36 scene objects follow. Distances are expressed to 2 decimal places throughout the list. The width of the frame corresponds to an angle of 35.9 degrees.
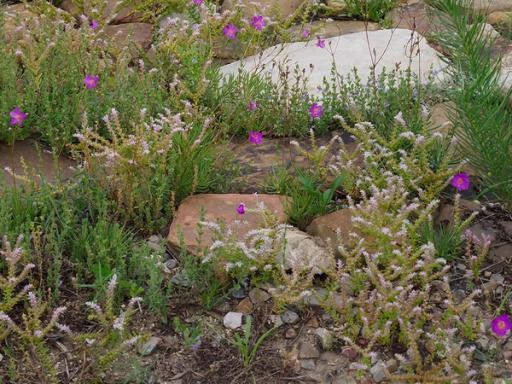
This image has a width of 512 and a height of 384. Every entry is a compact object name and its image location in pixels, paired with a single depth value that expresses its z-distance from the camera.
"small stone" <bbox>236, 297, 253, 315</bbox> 3.91
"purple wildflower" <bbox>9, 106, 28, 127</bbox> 4.57
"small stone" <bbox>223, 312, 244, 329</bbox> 3.83
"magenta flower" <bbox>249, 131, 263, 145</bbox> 4.86
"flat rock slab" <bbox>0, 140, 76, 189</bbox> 4.73
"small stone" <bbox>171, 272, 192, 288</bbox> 3.97
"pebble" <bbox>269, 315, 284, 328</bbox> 3.82
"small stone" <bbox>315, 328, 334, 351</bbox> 3.67
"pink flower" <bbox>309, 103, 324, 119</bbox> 5.14
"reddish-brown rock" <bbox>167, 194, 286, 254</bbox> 4.20
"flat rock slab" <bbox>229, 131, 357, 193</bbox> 4.83
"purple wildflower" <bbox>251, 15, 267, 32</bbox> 6.00
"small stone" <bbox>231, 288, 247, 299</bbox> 4.00
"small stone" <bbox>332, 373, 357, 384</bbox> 3.53
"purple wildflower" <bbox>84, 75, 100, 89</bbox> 4.92
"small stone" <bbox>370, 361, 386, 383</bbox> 3.50
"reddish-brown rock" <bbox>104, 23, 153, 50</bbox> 6.57
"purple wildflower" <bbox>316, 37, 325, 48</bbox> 5.83
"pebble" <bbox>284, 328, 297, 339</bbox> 3.79
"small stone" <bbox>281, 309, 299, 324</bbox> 3.86
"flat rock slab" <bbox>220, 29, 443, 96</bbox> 5.95
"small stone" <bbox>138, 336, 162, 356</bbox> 3.66
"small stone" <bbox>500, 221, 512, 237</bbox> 4.26
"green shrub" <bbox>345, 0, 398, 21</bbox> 7.04
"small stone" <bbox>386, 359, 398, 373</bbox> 3.54
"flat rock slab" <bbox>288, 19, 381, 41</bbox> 6.67
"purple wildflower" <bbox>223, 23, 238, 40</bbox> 5.98
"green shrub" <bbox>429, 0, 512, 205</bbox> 3.87
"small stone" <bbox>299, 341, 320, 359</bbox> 3.68
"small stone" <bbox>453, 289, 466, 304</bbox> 3.96
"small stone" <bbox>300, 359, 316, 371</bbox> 3.62
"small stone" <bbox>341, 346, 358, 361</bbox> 3.61
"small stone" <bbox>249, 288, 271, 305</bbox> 3.94
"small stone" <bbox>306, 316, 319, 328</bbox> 3.85
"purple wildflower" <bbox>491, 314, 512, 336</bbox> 3.54
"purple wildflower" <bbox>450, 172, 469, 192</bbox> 4.29
